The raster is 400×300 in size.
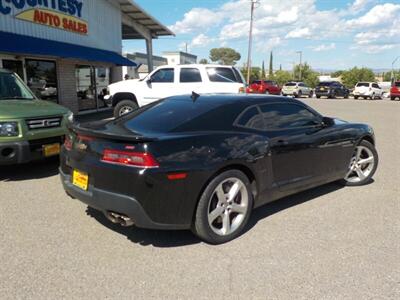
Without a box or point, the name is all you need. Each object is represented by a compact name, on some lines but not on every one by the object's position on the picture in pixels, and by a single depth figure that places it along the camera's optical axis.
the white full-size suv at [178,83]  11.32
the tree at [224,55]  113.88
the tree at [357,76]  73.62
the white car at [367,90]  35.28
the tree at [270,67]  89.06
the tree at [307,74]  75.94
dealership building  11.68
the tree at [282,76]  82.81
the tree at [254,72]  78.35
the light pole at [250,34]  39.72
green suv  5.36
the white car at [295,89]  35.22
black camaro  3.24
